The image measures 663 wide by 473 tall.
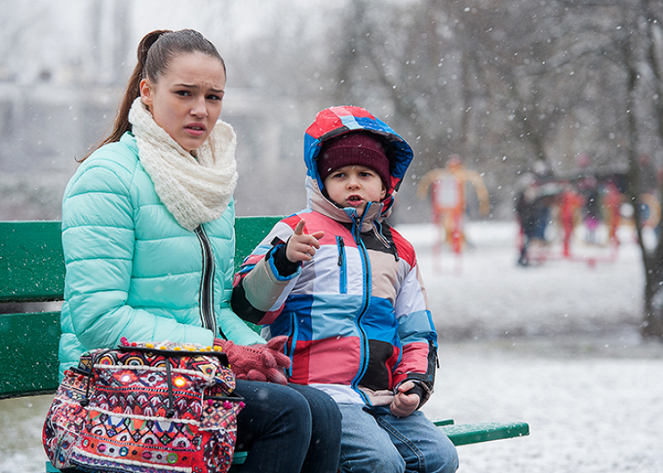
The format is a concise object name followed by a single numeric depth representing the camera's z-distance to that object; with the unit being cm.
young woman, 386
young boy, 436
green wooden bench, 490
